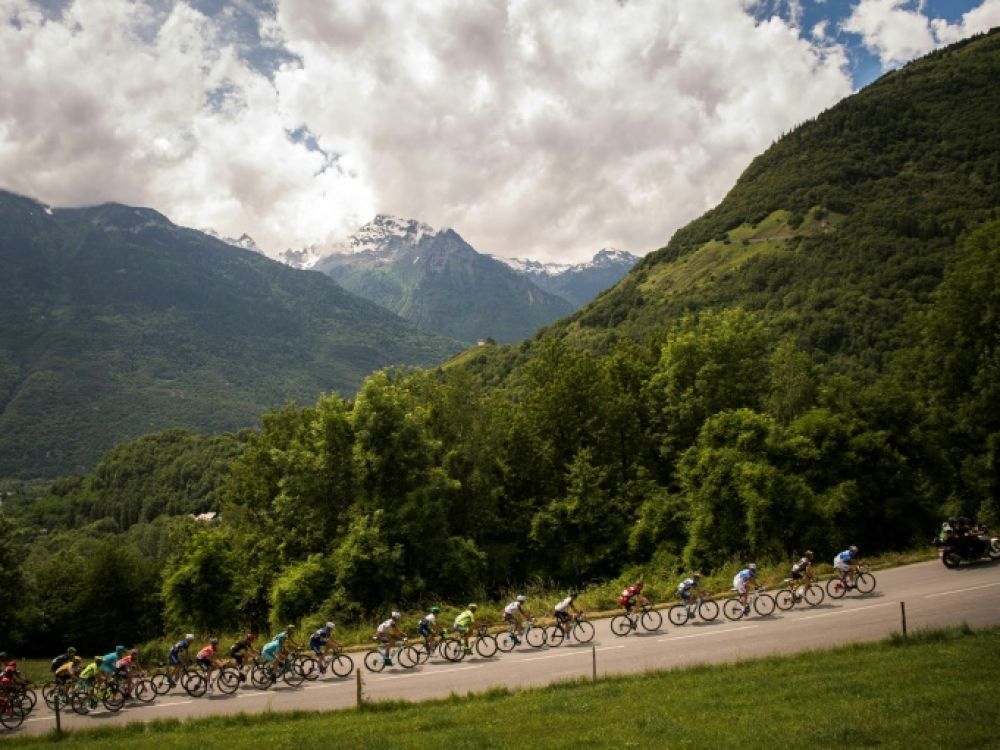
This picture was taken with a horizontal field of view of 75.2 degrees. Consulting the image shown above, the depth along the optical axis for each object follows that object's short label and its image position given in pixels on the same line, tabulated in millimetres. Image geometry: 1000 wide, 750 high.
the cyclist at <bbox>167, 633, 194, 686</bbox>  22078
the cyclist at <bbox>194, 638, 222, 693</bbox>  21203
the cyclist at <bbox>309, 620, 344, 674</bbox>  21422
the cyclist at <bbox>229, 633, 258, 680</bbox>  21656
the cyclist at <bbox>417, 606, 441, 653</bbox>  22328
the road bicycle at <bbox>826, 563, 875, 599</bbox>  23234
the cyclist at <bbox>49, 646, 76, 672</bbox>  22752
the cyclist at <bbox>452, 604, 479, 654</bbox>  21828
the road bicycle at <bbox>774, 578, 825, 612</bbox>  22984
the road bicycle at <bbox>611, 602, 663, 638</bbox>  22609
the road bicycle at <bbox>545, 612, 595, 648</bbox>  22531
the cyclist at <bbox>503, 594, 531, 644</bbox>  22609
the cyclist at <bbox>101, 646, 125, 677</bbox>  21359
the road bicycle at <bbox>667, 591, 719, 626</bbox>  22984
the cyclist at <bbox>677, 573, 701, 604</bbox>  22734
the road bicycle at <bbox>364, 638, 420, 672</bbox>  21812
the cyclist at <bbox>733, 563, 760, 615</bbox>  22594
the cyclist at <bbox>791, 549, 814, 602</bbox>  22984
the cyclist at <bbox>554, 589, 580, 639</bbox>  22297
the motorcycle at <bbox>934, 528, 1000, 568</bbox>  24812
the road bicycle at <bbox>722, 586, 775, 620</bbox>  22750
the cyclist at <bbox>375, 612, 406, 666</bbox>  21703
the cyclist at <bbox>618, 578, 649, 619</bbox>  22734
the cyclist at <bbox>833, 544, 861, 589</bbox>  22891
